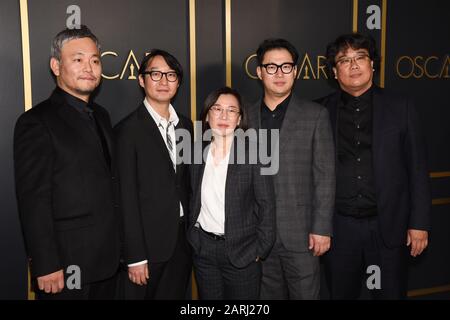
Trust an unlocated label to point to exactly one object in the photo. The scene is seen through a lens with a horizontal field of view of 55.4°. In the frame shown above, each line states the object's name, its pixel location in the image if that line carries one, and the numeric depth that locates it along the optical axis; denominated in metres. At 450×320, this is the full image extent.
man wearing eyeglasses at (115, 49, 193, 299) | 2.43
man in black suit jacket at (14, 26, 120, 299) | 2.09
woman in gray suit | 2.45
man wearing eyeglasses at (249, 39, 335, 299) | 2.58
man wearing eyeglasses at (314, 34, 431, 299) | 2.70
